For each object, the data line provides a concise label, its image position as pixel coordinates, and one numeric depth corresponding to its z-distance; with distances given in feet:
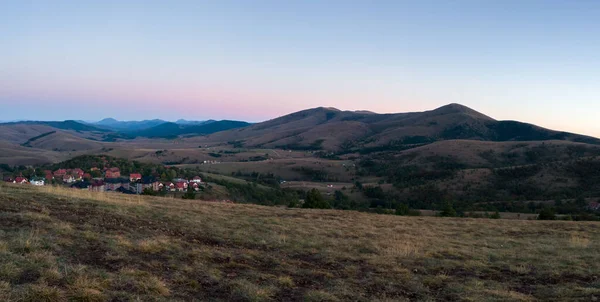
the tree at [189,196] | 119.20
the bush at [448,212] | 132.05
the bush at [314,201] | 128.16
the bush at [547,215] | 117.39
